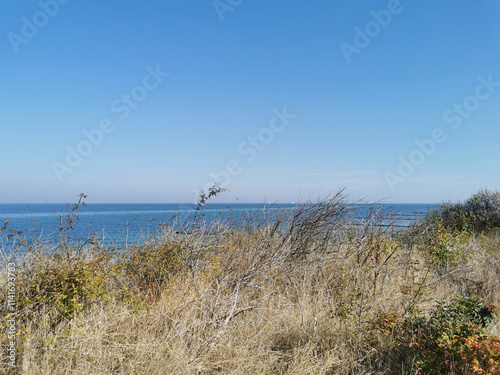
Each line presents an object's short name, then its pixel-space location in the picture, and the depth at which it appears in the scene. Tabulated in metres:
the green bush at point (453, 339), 2.96
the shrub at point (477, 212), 13.10
